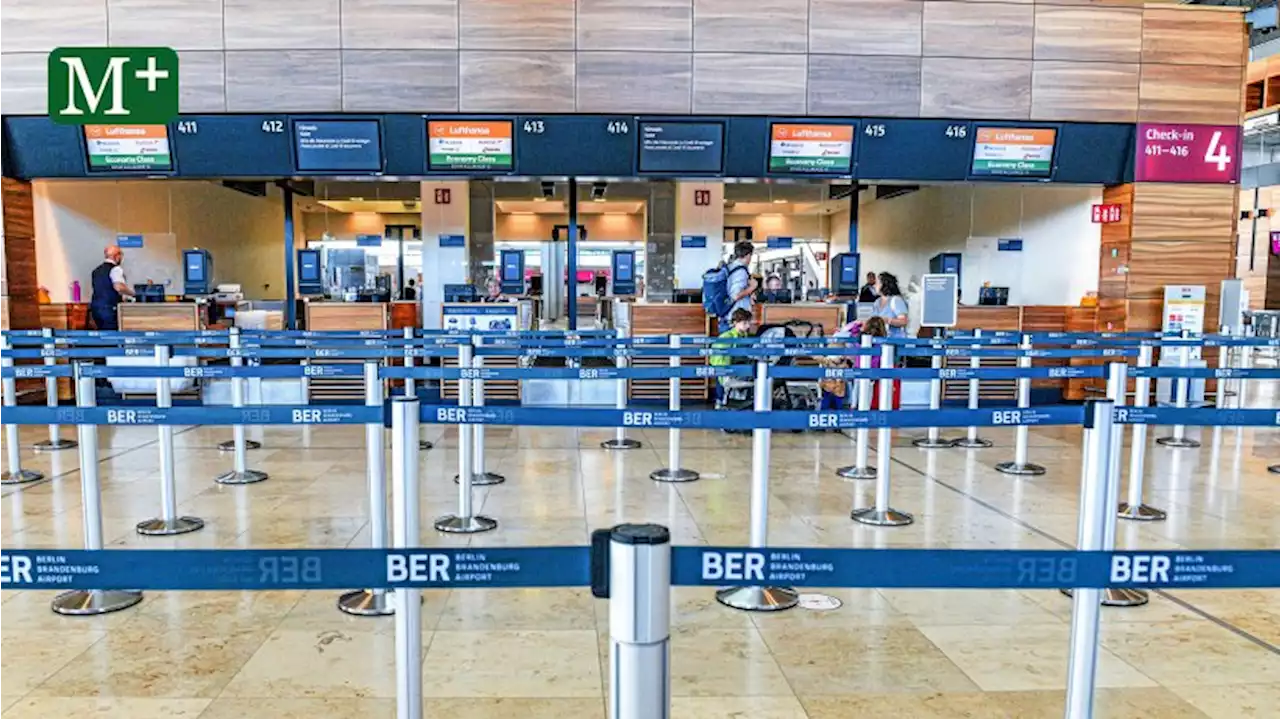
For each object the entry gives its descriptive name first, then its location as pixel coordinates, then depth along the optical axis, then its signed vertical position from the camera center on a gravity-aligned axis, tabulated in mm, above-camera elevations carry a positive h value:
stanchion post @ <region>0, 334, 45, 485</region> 6313 -1442
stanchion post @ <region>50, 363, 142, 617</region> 3881 -1172
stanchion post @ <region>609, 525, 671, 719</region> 1367 -526
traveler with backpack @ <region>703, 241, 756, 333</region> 9922 +73
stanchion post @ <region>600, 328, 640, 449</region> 7261 -1394
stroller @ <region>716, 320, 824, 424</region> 8875 -1049
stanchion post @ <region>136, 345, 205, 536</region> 5031 -1371
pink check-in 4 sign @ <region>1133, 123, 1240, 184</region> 11281 +1894
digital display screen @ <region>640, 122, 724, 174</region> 10844 +1836
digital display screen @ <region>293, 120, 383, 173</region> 10719 +1754
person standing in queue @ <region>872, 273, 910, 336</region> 9516 -141
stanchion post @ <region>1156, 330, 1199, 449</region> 8574 -1191
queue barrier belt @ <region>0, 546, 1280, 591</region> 1680 -555
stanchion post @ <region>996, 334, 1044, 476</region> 7004 -1385
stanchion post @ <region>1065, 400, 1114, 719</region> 2354 -701
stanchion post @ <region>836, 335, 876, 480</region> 6281 -1150
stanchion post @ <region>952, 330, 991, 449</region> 8298 -1421
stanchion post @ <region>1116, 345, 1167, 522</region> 5513 -1288
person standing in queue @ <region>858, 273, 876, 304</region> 13609 +29
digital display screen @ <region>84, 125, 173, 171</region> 10648 +1683
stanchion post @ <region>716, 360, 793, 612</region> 3951 -1120
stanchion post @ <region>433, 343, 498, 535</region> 5061 -1390
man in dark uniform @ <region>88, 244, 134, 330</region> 11148 -77
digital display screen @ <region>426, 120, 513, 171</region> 10766 +1798
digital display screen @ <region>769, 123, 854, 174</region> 10938 +1849
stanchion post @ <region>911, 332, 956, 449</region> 7840 -1385
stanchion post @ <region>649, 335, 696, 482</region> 6578 -1406
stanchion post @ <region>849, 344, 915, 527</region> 5340 -1360
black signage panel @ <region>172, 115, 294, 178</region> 10672 +1721
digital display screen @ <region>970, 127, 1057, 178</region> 11055 +1865
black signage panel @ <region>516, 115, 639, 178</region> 10805 +1804
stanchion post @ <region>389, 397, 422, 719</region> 2242 -710
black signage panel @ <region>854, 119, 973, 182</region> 10984 +1840
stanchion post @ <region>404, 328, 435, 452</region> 7807 -689
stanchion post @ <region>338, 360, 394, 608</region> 3812 -1044
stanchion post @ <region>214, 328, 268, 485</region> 6496 -1434
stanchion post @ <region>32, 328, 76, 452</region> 7953 -1389
